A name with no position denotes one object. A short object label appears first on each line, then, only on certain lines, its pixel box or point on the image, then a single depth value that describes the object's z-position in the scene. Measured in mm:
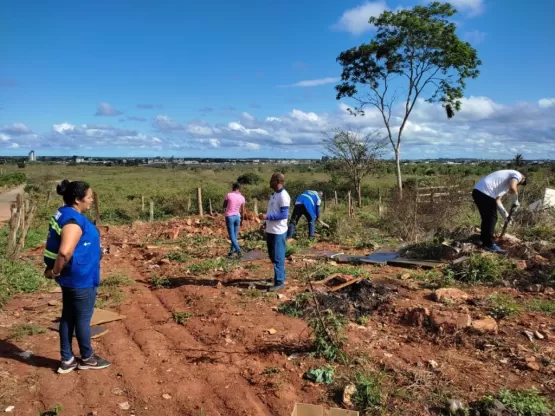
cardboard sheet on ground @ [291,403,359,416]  2904
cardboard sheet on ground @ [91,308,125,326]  5105
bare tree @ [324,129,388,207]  23219
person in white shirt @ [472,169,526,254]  7062
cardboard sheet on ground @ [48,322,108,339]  4749
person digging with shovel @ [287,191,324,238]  9930
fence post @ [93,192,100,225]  16266
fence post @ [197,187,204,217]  17362
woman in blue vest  3559
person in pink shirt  8375
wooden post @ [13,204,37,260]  8078
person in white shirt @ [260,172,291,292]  5812
